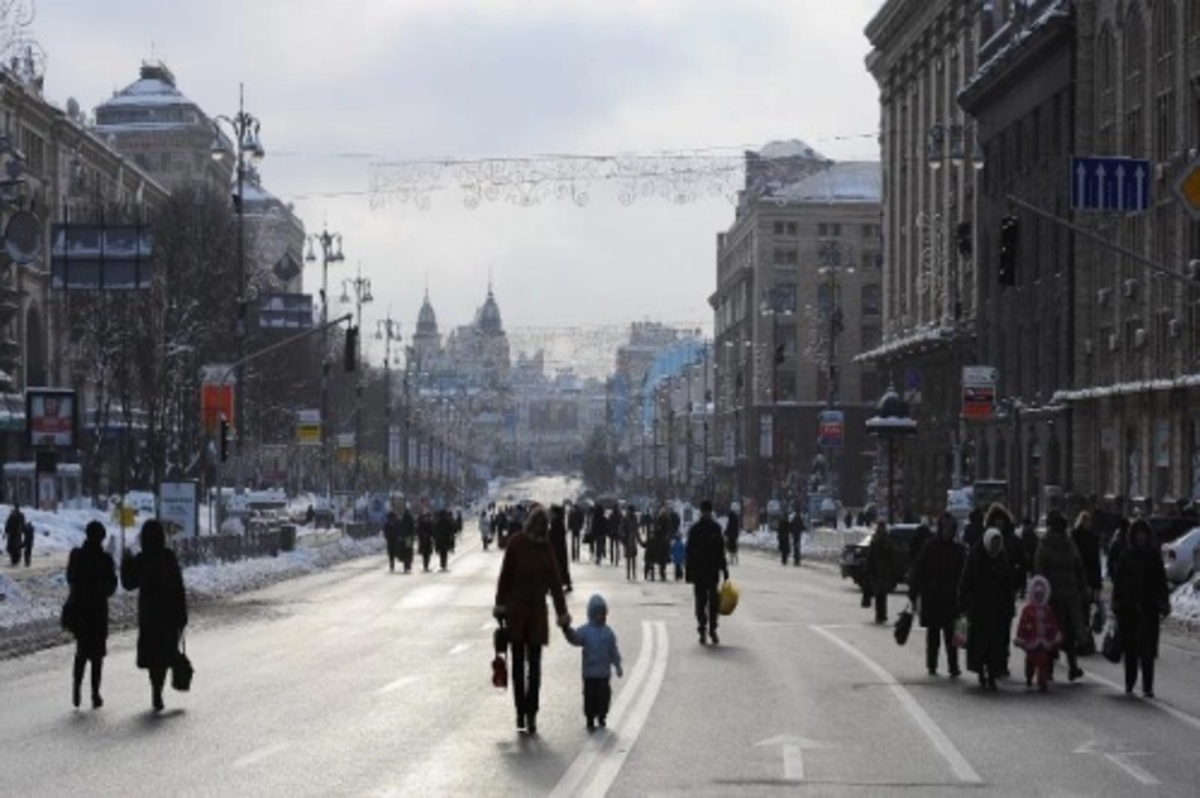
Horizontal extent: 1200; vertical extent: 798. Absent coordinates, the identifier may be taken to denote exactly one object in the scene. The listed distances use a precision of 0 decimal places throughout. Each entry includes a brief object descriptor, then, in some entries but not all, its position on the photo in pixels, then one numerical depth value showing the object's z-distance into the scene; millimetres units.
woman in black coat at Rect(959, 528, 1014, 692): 25703
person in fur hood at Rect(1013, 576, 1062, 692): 25547
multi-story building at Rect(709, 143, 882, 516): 168625
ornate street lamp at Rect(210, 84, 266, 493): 67688
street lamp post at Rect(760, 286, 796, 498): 105725
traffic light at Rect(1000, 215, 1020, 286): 41188
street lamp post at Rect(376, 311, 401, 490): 148650
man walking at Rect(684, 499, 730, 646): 32062
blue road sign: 44625
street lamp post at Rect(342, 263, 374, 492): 119312
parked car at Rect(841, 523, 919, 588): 51438
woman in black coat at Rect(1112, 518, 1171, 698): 24938
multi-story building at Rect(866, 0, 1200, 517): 70312
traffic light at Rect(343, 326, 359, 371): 65912
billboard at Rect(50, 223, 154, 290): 60594
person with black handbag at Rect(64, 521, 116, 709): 23656
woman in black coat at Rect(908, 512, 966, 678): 26938
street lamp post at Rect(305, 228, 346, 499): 102438
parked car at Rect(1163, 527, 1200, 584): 50188
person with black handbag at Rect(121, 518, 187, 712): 23000
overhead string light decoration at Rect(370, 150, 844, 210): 176612
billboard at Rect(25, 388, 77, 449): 50594
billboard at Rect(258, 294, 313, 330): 90062
